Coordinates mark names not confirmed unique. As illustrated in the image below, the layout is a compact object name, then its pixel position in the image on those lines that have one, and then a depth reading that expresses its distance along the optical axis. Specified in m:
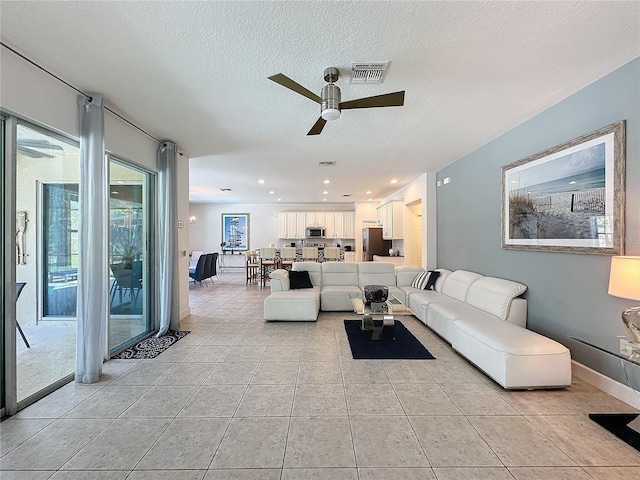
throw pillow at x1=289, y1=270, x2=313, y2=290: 5.34
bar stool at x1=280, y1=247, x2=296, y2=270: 8.50
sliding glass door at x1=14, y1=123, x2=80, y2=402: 2.38
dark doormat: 3.28
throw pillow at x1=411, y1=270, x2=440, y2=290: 5.16
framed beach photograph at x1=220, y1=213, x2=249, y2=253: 11.40
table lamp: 1.88
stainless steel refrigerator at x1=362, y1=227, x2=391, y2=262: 9.00
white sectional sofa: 2.42
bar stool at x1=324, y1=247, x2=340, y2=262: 8.59
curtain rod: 2.06
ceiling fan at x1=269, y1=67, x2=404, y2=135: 2.18
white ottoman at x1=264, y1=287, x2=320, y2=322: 4.57
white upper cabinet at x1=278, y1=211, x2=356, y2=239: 11.12
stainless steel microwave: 10.97
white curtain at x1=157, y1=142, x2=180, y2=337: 4.01
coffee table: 3.77
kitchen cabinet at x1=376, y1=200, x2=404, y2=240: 7.72
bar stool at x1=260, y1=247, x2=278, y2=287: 8.45
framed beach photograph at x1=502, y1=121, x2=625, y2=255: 2.34
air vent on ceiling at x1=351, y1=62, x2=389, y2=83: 2.21
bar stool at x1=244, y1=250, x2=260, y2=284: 8.90
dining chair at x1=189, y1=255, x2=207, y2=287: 7.91
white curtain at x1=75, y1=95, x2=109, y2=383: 2.63
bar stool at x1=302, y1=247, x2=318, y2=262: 8.43
